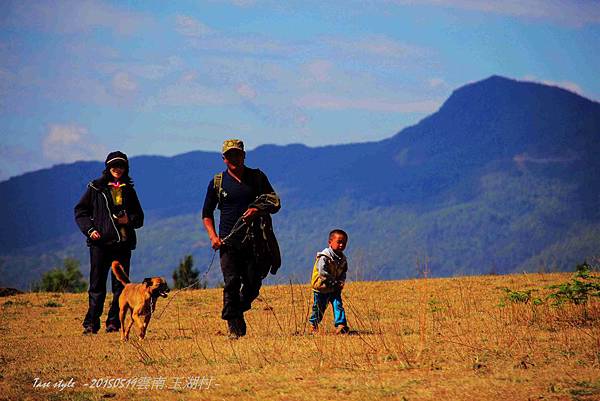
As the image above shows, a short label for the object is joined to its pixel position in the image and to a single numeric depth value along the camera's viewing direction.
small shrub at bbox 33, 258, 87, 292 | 88.31
